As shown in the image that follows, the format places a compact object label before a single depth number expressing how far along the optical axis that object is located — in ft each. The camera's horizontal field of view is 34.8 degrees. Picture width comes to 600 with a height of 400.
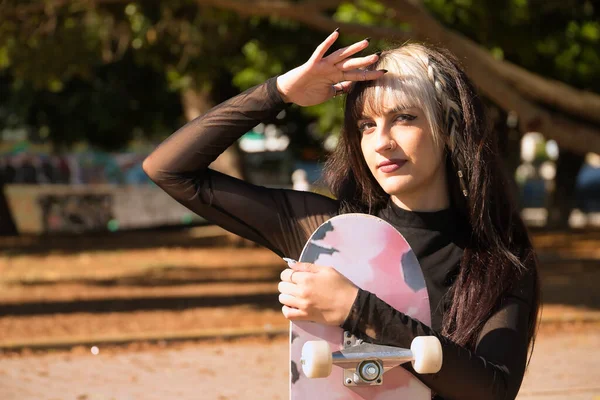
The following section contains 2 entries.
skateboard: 6.48
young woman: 7.22
